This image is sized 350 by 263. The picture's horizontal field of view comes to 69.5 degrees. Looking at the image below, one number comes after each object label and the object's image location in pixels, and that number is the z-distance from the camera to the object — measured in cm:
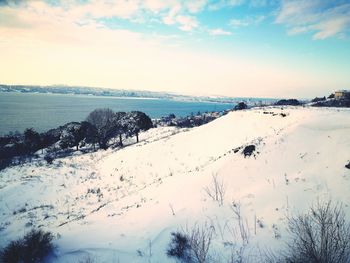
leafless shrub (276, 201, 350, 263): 619
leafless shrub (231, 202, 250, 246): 948
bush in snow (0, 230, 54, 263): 807
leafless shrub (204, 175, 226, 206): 1275
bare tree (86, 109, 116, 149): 5281
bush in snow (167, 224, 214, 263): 838
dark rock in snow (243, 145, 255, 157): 1720
